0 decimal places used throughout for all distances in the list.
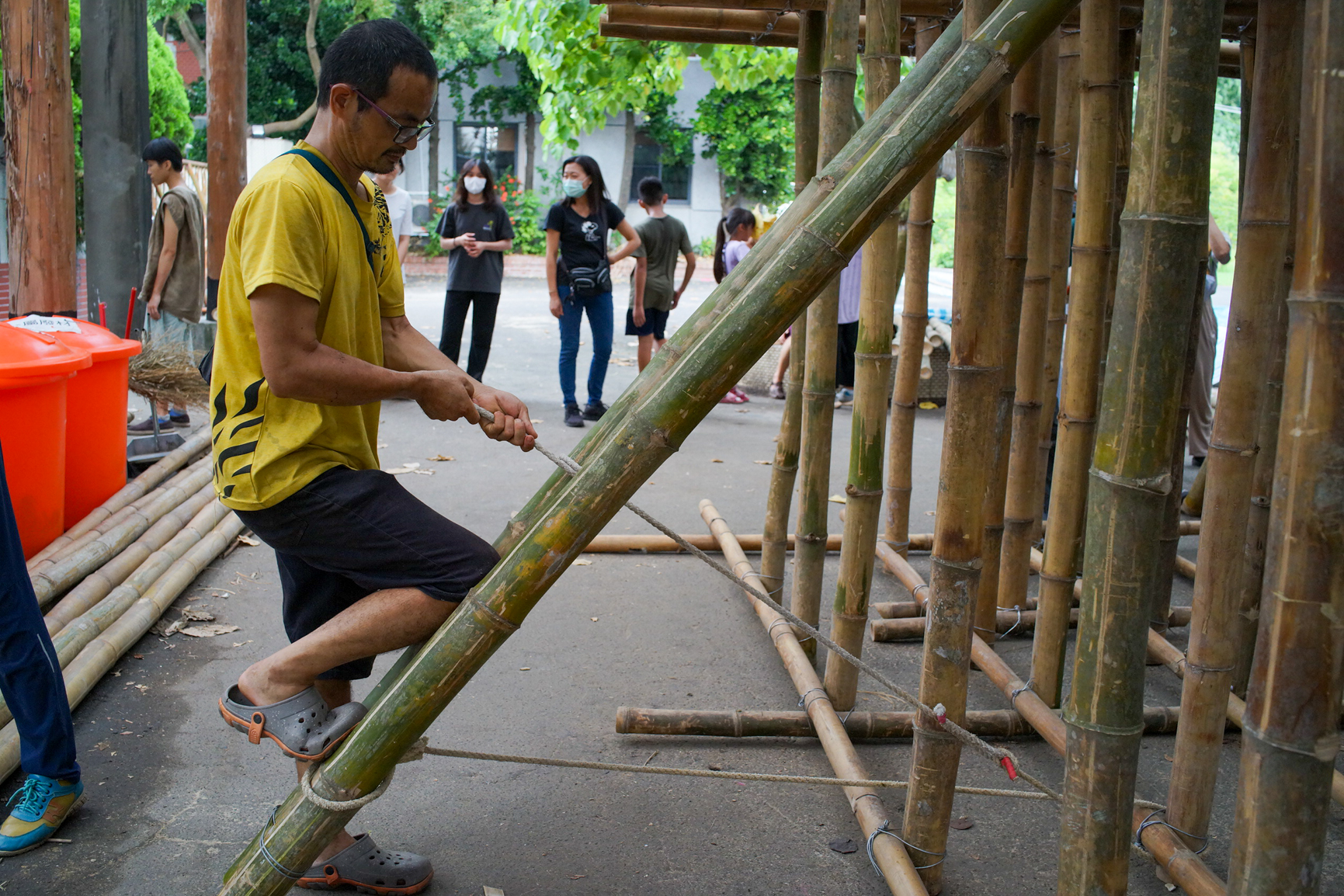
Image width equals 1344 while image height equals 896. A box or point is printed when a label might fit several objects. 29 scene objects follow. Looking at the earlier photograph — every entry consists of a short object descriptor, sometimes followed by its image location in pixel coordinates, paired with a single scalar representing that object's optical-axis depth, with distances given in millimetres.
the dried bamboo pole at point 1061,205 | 3941
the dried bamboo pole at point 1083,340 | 2795
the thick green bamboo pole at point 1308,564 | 1481
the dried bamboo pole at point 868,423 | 3056
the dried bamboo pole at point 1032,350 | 3877
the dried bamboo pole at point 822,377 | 3084
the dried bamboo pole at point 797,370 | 3820
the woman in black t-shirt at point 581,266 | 7672
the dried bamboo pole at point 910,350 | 3977
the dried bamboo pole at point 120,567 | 3789
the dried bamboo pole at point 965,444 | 2355
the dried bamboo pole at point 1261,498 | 3033
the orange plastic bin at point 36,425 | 4078
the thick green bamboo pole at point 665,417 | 1923
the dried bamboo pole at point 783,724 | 3330
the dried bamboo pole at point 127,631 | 2984
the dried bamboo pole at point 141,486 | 4438
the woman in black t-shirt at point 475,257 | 7871
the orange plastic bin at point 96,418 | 4832
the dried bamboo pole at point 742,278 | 2031
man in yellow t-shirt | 2119
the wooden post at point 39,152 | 5355
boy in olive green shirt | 8477
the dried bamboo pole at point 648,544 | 5141
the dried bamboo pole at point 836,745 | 2518
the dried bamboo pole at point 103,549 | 3953
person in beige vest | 7004
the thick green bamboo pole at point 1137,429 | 1654
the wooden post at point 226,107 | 7453
